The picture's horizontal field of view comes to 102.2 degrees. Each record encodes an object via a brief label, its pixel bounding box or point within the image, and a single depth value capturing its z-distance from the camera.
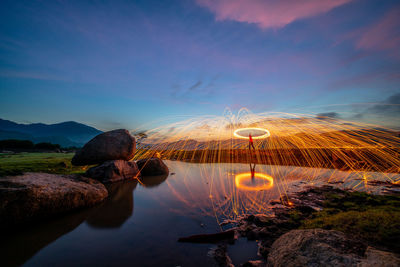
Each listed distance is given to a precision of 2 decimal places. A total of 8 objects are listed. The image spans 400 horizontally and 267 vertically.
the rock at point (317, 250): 2.54
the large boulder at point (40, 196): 4.82
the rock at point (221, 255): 3.58
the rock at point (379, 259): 2.26
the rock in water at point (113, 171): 11.42
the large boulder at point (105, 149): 13.13
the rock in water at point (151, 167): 14.40
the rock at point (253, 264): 3.43
